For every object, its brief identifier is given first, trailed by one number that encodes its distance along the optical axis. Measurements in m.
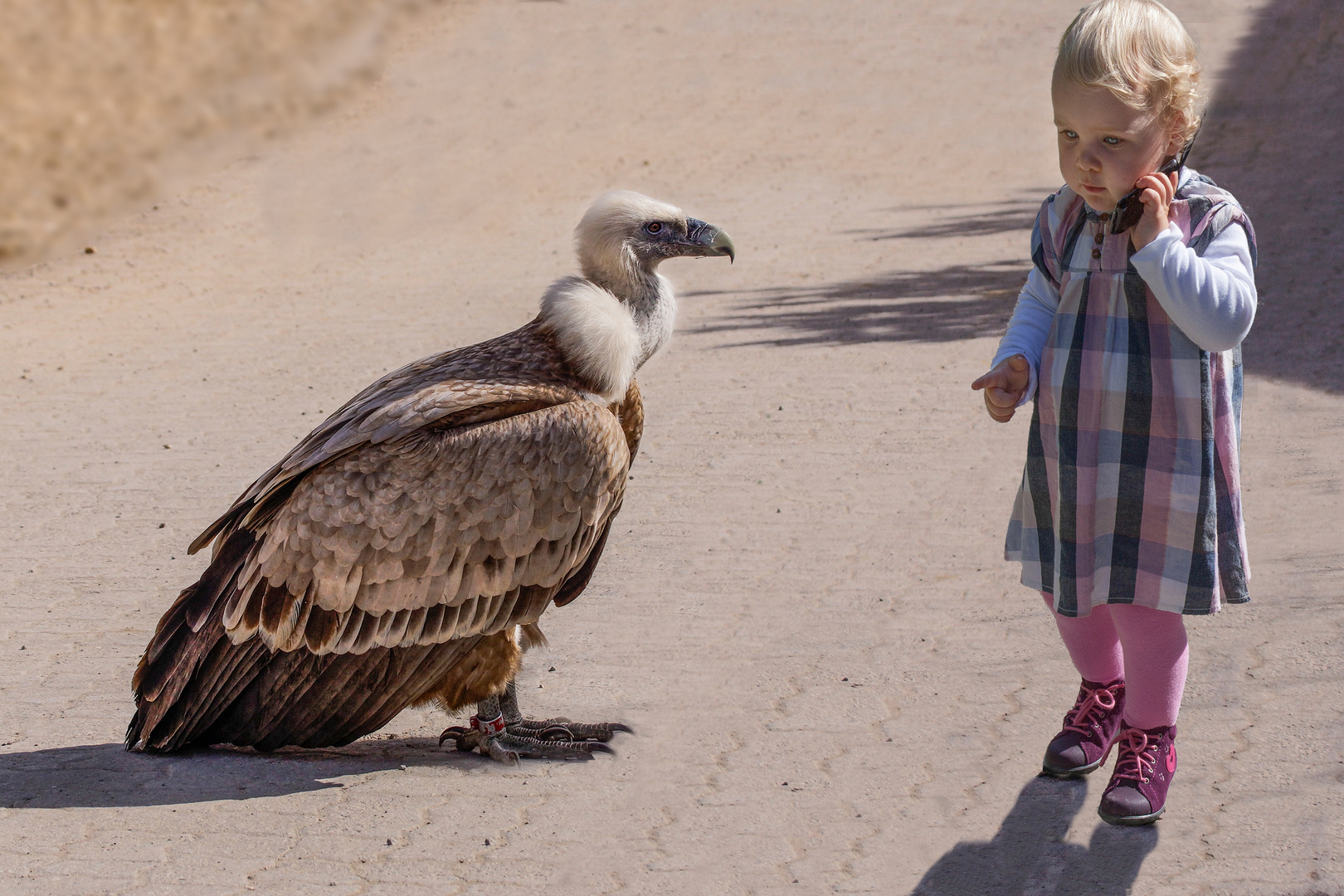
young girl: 7.09
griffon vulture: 9.03
